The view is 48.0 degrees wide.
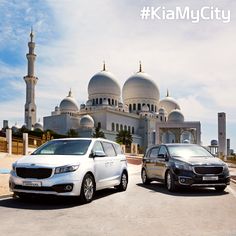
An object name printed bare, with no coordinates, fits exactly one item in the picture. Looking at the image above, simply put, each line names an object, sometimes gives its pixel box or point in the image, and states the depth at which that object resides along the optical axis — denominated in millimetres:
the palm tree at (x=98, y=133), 52630
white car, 5610
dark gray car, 7455
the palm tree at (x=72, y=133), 52740
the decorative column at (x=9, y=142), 20694
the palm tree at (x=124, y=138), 54285
